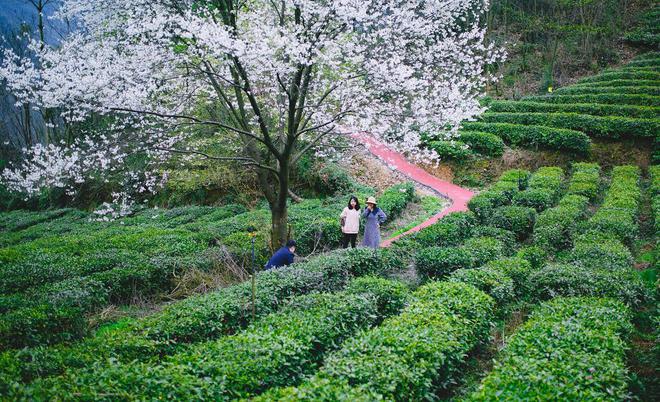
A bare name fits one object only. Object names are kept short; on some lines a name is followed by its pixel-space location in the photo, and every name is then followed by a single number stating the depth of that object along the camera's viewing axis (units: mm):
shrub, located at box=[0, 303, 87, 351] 6543
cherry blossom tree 8977
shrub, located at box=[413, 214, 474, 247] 11836
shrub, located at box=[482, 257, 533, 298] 8688
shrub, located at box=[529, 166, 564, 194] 17469
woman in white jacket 11683
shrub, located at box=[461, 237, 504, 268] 10078
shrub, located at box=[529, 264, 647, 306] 7441
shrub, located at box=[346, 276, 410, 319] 7695
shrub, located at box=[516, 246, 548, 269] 10270
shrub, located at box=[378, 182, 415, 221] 16938
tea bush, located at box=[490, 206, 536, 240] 13273
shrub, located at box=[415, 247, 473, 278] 9703
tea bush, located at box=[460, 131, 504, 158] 23547
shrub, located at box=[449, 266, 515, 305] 7820
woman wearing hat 11328
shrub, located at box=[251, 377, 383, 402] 4301
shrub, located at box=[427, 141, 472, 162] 23688
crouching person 9656
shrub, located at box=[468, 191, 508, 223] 15016
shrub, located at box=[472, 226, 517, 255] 11814
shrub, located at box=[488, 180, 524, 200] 17141
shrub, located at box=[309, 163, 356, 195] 21547
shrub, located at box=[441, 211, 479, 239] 13234
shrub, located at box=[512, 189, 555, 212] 15555
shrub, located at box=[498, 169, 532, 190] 19109
